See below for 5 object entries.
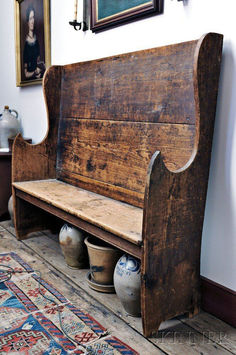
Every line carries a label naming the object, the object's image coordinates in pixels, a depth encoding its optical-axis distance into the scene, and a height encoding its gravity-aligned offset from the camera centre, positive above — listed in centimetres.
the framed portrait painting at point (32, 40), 299 +58
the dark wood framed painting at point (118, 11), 191 +57
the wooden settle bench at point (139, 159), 145 -28
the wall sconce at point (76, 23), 248 +58
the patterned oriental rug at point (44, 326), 141 -97
